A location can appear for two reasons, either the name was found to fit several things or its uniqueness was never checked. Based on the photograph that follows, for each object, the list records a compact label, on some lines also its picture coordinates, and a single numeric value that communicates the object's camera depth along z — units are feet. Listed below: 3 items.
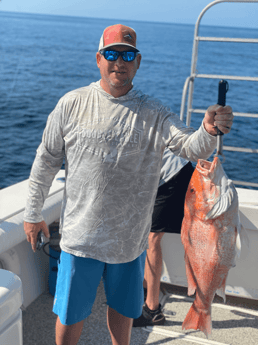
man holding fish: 5.53
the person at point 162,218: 8.13
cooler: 4.12
